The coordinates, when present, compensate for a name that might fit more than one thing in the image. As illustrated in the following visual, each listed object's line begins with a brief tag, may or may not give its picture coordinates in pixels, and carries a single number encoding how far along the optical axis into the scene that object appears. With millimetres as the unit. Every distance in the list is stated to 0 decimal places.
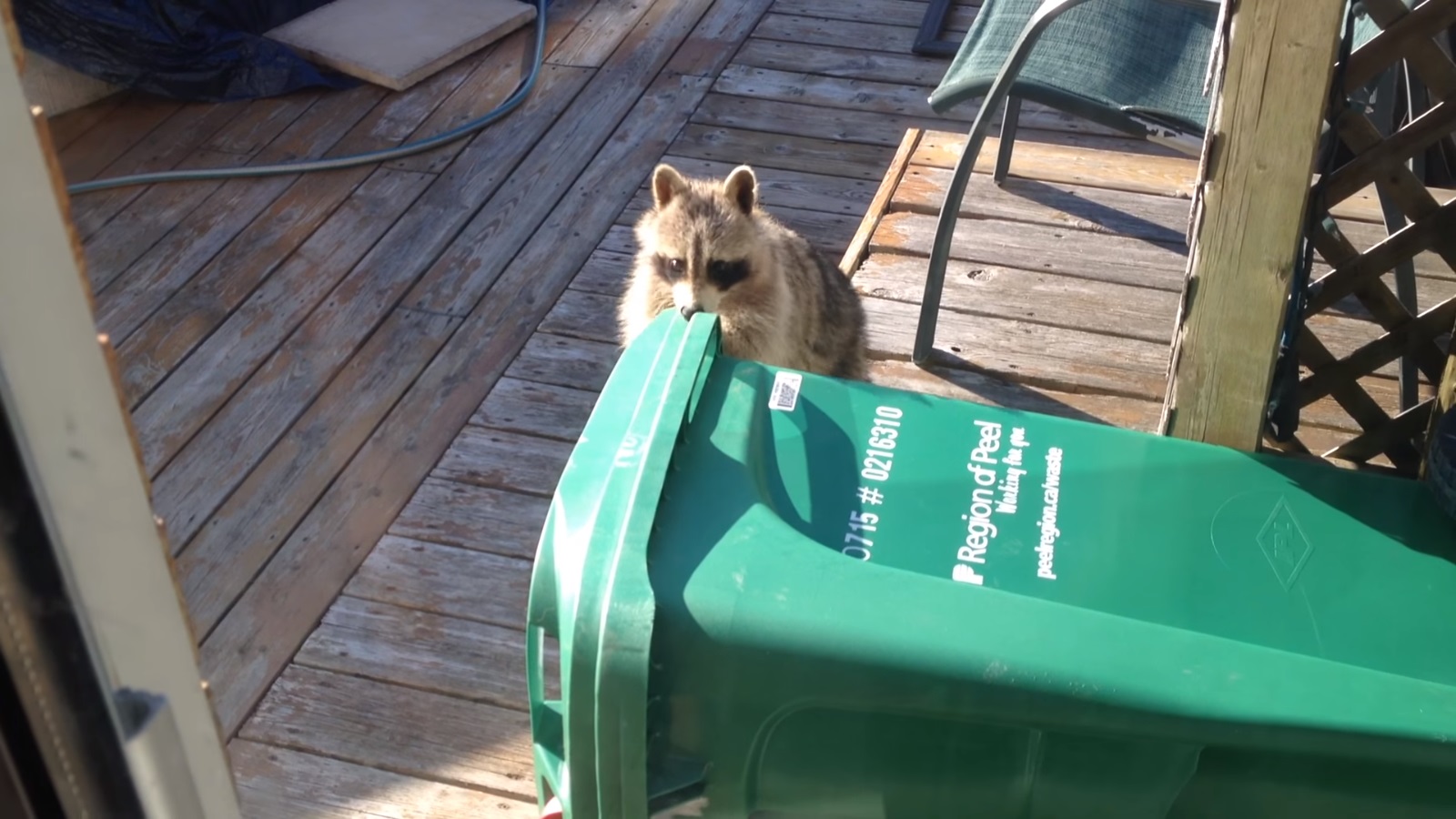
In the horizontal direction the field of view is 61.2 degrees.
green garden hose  3834
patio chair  2555
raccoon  2705
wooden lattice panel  1854
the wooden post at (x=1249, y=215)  1496
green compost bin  1271
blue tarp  4008
